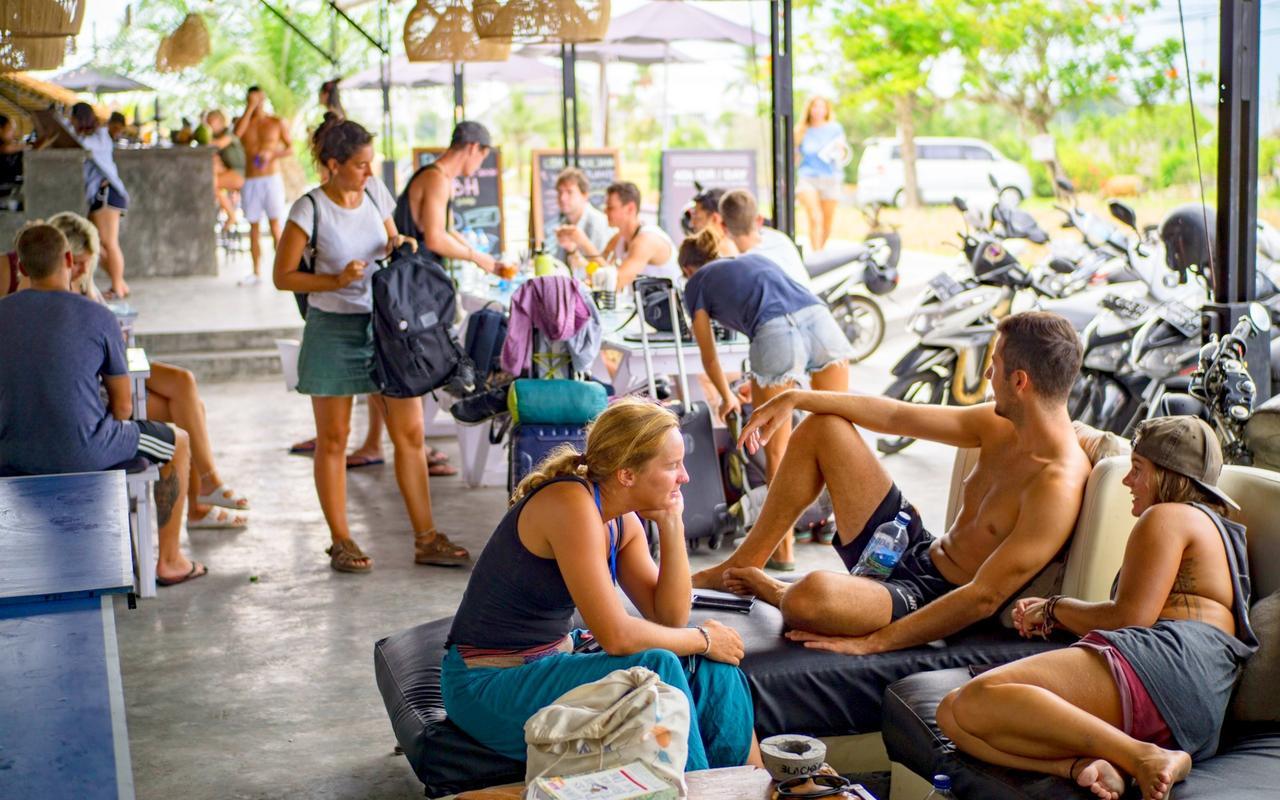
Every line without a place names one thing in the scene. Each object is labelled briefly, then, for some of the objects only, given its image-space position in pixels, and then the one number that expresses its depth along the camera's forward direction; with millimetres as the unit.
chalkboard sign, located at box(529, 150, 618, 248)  13023
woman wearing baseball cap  3113
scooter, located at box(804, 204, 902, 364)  11102
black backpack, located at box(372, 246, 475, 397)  5746
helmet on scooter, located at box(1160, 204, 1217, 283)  7113
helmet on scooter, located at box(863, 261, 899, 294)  11211
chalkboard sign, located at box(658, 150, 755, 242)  12562
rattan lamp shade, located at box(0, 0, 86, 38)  5867
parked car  26094
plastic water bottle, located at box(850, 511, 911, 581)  4285
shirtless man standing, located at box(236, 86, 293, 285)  14727
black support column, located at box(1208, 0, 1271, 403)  4590
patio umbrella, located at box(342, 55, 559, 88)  19047
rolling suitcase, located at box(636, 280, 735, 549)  6168
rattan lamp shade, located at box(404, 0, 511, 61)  9331
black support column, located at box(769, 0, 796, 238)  7516
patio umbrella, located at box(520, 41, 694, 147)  16422
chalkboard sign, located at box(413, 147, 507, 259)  12758
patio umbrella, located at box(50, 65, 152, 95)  22734
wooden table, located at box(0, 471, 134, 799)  2416
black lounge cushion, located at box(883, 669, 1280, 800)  3043
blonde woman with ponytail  3283
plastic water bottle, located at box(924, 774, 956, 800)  3252
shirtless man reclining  3848
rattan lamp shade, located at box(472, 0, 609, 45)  7168
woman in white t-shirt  5730
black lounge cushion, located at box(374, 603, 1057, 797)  3721
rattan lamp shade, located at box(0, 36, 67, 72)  6328
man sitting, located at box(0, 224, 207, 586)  5164
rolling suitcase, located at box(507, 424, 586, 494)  6094
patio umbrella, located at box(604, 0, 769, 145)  14734
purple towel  6191
